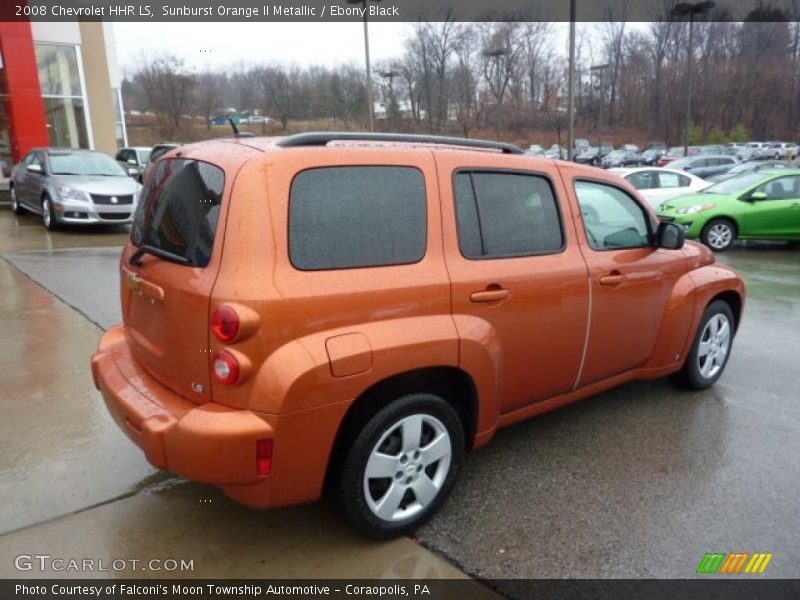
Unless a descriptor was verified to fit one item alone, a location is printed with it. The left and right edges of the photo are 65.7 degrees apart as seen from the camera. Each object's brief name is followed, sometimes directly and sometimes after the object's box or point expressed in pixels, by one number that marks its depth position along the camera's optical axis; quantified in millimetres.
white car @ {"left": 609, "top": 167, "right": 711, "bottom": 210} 13633
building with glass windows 18422
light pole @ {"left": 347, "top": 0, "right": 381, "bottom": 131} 20561
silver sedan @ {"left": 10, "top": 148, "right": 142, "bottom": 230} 11312
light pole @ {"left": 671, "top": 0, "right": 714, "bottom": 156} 28203
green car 11266
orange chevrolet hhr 2363
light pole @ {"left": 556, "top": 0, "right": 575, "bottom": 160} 15572
